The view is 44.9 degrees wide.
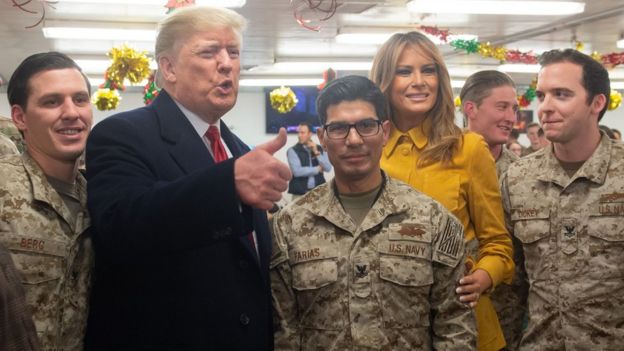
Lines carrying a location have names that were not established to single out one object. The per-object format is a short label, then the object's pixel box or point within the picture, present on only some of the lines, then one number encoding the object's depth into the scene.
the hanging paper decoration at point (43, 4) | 7.71
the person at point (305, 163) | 11.05
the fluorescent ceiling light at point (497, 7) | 7.28
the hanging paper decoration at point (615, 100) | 8.95
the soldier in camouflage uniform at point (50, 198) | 2.18
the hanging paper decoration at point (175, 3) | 5.35
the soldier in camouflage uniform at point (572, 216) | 2.73
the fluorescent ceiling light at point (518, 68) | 12.91
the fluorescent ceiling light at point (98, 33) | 8.59
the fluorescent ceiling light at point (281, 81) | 15.12
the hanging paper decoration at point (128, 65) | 6.54
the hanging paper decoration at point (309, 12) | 8.21
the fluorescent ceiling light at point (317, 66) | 12.32
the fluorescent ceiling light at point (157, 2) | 6.79
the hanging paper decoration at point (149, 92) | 6.33
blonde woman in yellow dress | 2.63
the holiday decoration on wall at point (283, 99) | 10.40
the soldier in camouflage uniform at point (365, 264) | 2.27
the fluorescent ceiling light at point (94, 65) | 12.09
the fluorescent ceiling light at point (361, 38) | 9.70
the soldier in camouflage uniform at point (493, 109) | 4.27
